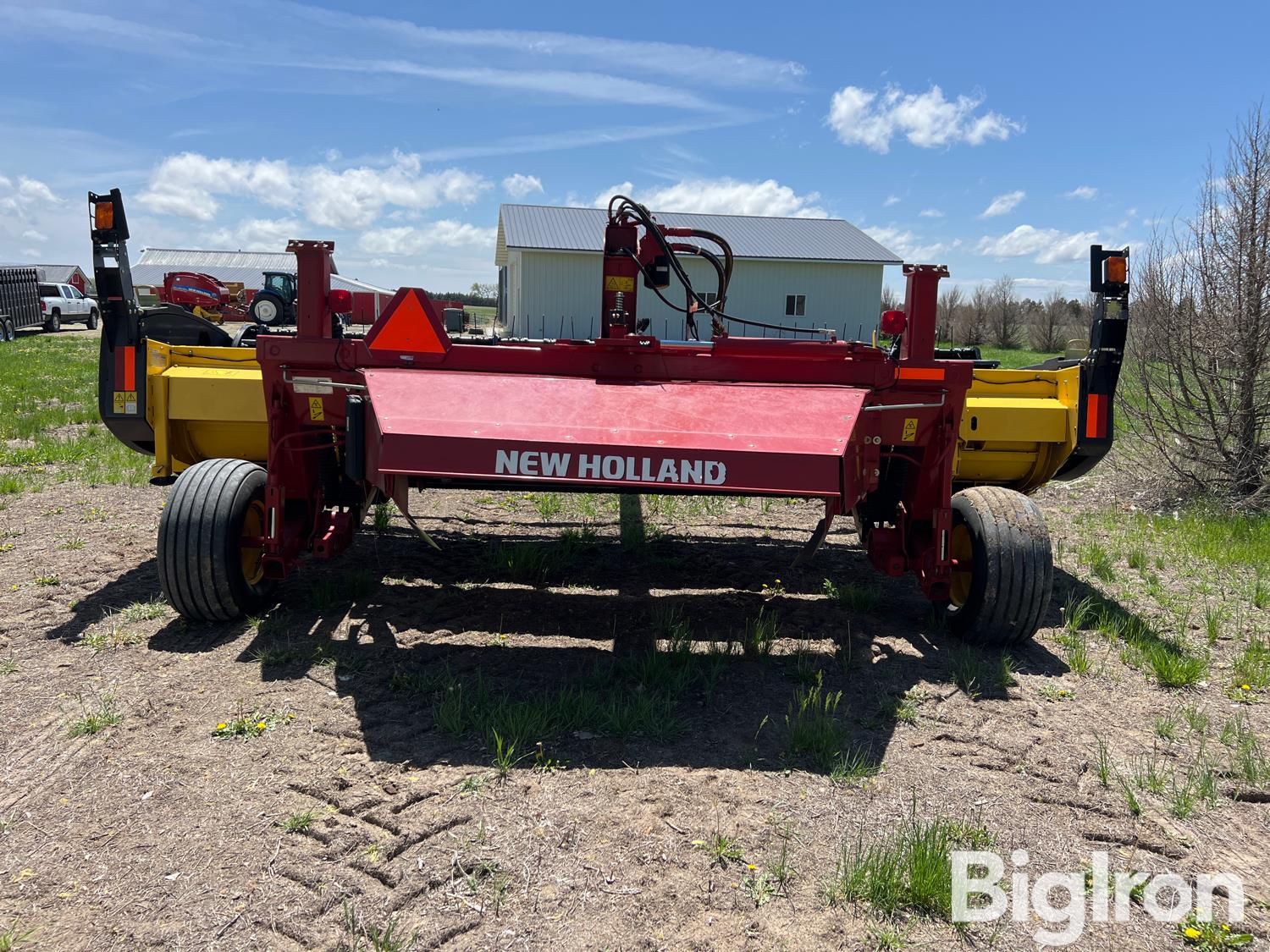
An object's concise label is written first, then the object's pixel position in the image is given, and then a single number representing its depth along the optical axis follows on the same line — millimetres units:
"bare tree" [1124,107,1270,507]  8039
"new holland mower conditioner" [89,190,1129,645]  3525
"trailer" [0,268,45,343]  28512
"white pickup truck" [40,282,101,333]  33438
